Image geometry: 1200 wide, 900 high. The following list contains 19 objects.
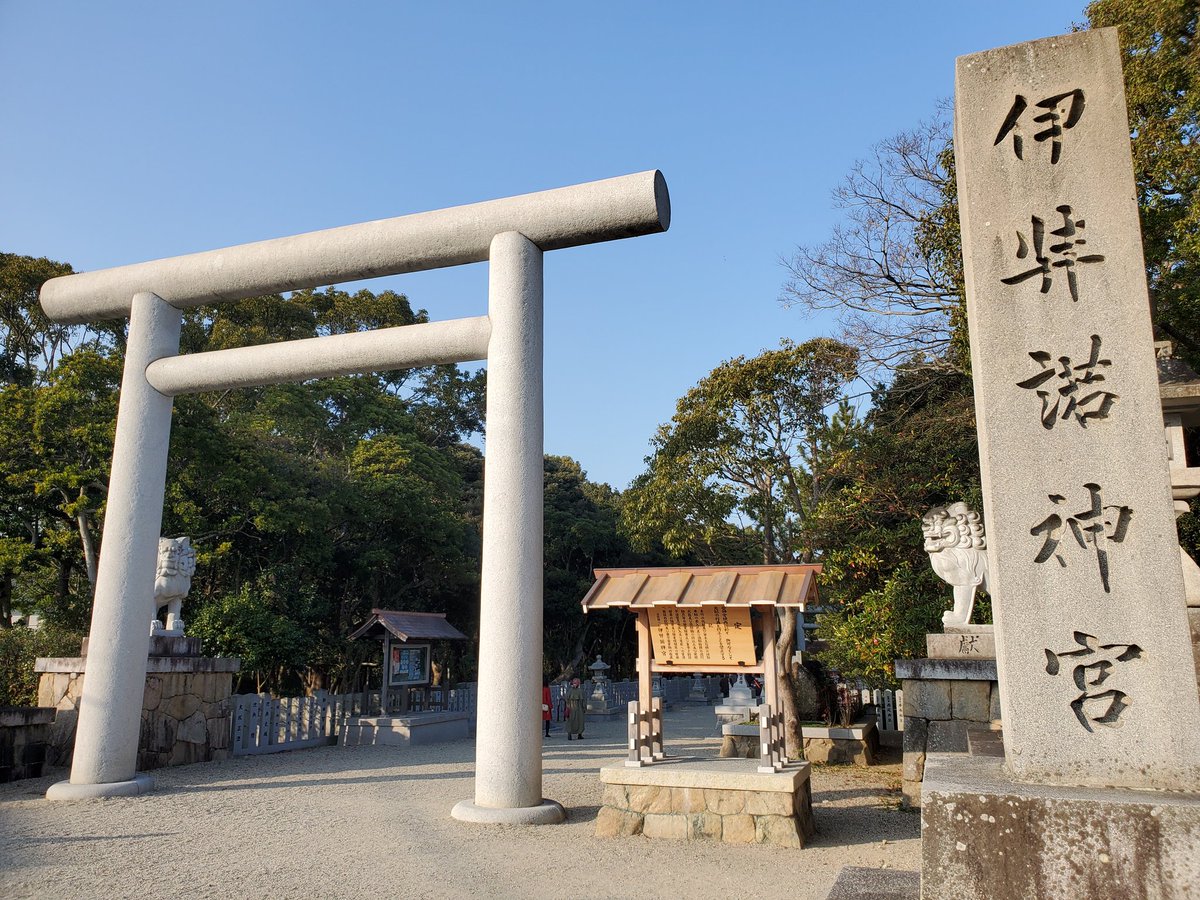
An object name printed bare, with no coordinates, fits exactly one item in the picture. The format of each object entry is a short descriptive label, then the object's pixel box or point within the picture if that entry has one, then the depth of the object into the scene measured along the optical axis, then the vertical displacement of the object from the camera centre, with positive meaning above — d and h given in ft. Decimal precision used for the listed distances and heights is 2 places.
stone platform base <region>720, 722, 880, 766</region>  34.78 -4.89
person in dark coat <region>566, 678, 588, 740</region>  50.49 -5.28
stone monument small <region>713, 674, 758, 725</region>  53.88 -5.36
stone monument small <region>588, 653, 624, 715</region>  70.59 -6.32
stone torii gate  20.62 +7.71
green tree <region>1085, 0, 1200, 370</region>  29.58 +18.38
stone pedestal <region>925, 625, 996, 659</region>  23.77 -0.38
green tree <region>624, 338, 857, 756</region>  58.54 +12.73
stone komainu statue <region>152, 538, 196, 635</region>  33.78 +1.96
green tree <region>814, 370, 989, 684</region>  32.86 +4.26
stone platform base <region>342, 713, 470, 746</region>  43.70 -5.54
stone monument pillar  8.50 +1.39
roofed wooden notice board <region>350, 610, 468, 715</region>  48.32 -1.48
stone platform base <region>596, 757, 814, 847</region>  19.35 -4.22
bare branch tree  35.50 +16.93
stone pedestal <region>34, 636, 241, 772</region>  30.83 -3.04
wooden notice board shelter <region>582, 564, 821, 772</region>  22.11 +0.36
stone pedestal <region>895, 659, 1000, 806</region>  23.27 -2.14
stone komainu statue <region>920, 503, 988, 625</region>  24.54 +2.31
